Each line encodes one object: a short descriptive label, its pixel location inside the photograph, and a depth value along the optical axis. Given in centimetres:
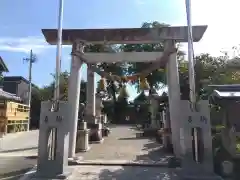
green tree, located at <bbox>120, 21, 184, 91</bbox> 2674
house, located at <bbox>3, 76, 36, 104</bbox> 2700
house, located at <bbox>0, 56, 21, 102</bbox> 1297
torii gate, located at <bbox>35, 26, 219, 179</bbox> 671
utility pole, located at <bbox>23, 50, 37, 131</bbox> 2525
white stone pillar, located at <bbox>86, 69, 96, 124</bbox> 1062
